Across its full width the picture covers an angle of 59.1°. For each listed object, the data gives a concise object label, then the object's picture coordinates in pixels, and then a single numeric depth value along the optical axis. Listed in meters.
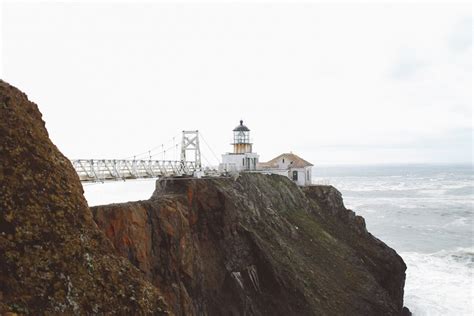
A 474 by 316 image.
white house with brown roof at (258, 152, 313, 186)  46.43
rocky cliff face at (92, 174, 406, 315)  19.61
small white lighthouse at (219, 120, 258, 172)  43.34
